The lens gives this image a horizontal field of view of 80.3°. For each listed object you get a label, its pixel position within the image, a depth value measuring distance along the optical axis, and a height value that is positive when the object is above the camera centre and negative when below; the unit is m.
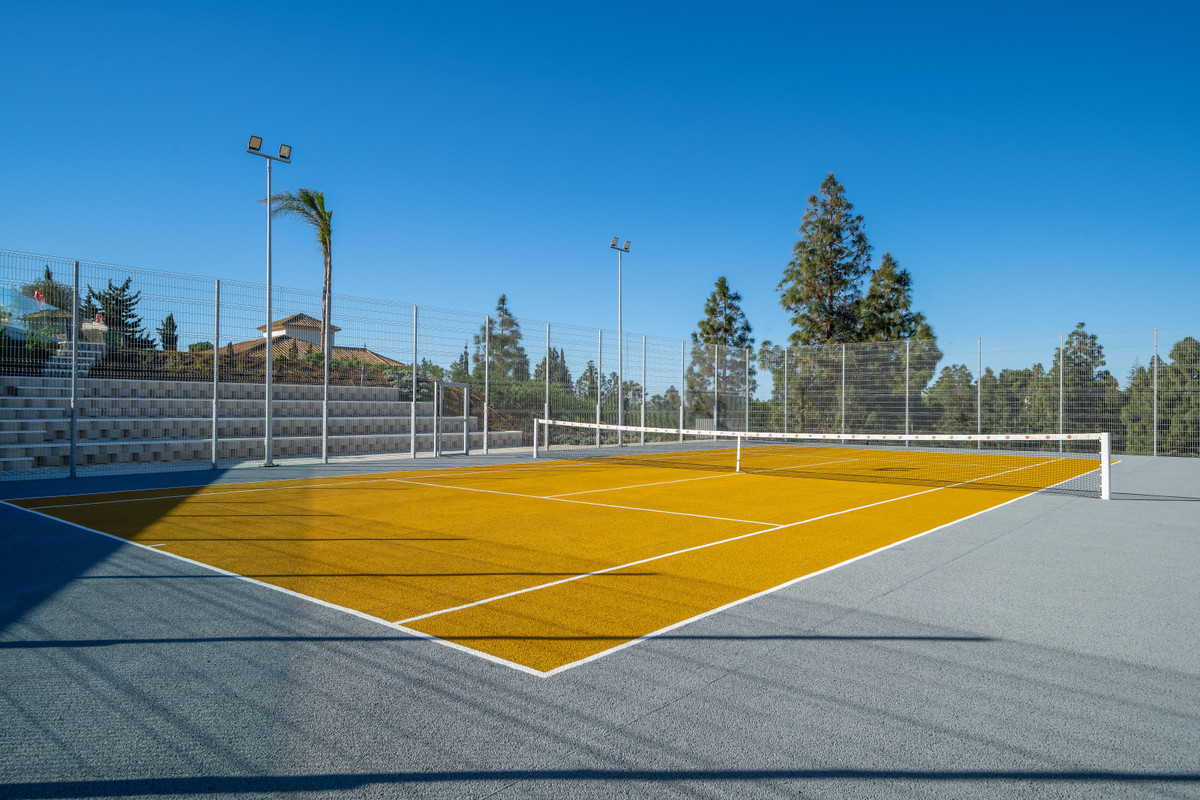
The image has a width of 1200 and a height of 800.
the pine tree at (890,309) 31.44 +4.43
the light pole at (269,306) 12.94 +1.90
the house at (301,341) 15.55 +1.44
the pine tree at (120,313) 12.86 +1.63
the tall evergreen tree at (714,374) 25.08 +1.20
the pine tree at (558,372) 19.97 +0.98
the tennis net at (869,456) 13.11 -1.29
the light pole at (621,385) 21.98 +0.68
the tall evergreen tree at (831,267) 31.17 +6.25
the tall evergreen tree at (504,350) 18.64 +1.47
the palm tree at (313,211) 19.73 +5.43
